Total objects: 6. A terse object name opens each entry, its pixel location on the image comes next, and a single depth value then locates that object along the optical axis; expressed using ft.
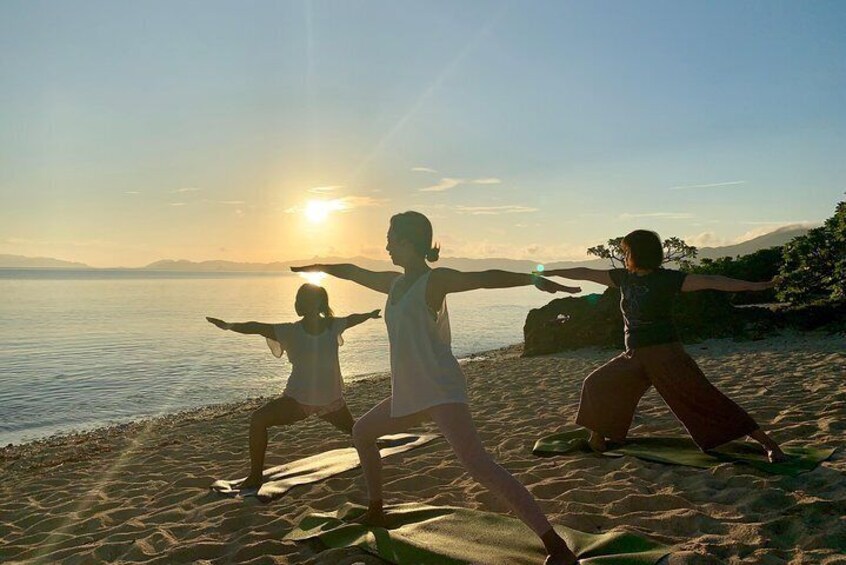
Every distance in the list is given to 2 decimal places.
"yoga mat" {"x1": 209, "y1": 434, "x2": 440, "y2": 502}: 20.68
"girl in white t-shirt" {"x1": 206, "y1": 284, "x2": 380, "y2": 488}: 20.83
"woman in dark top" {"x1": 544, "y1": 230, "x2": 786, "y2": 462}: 18.61
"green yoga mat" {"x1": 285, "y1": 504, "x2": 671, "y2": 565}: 13.28
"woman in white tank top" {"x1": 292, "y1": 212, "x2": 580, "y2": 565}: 11.94
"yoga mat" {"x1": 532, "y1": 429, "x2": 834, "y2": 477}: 17.95
